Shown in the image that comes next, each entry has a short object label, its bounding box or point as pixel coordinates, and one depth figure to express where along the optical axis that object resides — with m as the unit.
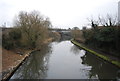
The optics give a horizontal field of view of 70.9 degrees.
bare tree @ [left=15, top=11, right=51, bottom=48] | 15.83
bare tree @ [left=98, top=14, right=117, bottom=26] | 14.42
